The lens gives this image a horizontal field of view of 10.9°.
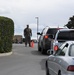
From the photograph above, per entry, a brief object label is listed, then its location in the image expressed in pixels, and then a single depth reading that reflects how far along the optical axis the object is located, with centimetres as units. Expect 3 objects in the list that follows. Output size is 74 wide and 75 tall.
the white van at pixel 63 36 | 1855
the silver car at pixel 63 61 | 1001
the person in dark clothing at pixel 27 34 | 3030
